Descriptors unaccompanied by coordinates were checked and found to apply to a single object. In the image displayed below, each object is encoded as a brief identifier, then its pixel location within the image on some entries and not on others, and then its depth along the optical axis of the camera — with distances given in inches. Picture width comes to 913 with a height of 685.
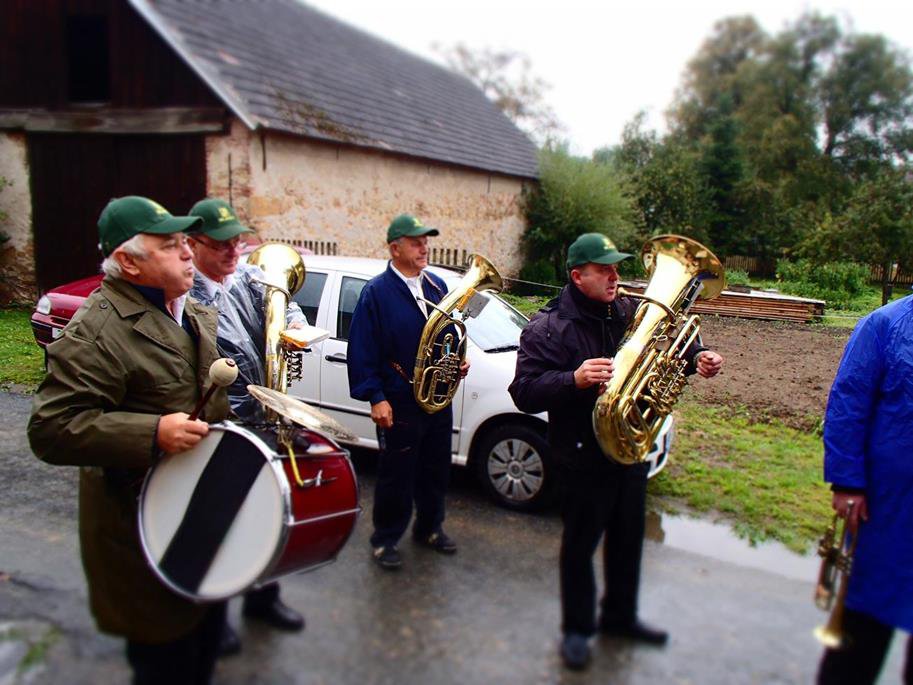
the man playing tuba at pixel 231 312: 130.5
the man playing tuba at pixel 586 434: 121.3
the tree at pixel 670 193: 924.0
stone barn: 455.2
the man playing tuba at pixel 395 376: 153.6
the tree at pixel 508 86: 1587.1
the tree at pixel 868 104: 1349.7
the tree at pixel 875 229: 502.6
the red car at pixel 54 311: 294.7
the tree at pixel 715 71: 1454.2
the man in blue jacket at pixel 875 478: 97.9
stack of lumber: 499.8
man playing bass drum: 87.8
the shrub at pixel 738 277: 679.9
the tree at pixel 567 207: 753.6
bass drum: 92.4
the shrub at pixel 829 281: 533.3
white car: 189.8
